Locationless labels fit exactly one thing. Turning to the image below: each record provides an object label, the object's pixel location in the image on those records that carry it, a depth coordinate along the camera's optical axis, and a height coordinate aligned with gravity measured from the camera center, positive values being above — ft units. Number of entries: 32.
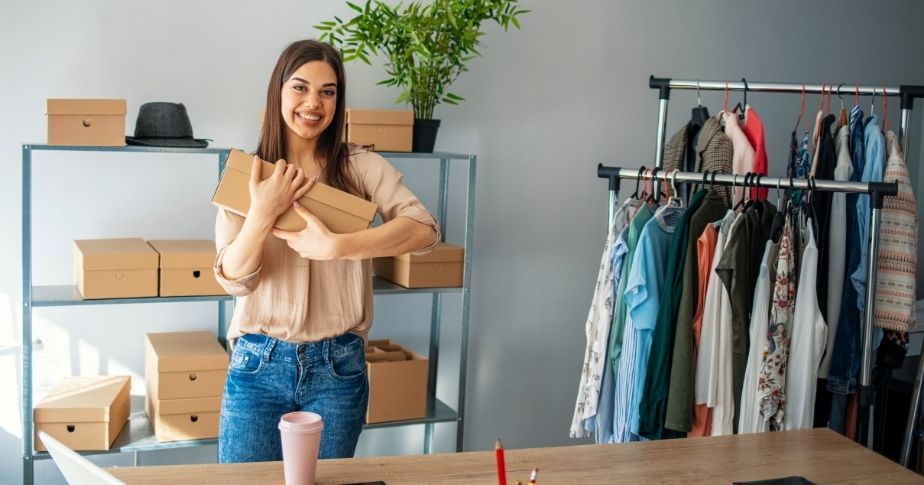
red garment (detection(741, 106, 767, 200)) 10.18 +0.35
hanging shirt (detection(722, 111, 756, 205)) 10.10 +0.15
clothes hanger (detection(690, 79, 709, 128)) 10.64 +0.54
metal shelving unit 9.43 -1.97
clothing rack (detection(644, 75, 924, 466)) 9.13 +0.70
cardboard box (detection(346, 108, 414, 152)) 10.61 +0.23
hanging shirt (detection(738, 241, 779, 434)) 9.04 -1.68
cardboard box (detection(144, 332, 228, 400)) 9.89 -2.41
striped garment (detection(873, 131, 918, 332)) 9.45 -0.81
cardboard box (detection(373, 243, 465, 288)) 11.00 -1.36
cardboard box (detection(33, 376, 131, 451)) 9.59 -2.86
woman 7.02 -1.03
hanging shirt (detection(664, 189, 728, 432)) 9.03 -1.70
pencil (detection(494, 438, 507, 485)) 4.26 -1.34
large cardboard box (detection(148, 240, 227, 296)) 9.78 -1.36
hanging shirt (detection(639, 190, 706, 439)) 9.11 -1.70
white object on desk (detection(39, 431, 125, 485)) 4.10 -1.46
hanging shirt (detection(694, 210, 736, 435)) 9.03 -1.74
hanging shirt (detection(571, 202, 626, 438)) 9.45 -1.69
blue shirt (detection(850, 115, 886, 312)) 9.48 +0.01
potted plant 10.35 +1.21
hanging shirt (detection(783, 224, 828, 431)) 9.02 -1.65
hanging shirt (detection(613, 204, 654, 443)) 9.25 -2.02
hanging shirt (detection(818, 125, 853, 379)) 9.56 -0.87
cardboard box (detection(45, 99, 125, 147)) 9.35 +0.12
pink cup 5.17 -1.62
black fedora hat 9.84 +0.11
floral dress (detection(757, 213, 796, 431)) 8.93 -1.60
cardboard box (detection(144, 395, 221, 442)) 9.96 -2.91
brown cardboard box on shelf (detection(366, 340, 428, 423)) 10.91 -2.71
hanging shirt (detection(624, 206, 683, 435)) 9.14 -1.21
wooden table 5.67 -1.93
